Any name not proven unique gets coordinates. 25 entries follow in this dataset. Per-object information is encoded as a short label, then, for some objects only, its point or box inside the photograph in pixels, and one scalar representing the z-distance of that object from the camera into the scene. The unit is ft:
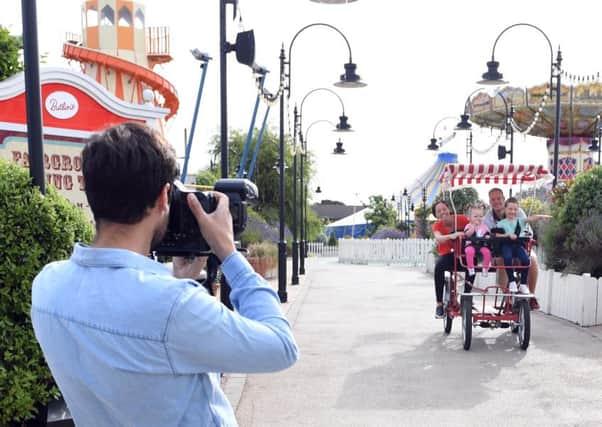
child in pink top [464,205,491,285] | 28.60
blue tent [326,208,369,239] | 218.59
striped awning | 37.24
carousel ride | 161.07
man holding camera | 4.66
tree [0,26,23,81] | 32.14
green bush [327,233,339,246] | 174.40
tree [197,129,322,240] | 126.82
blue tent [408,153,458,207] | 193.67
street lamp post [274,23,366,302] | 46.09
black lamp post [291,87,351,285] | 63.41
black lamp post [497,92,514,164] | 81.21
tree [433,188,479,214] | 88.30
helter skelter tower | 98.53
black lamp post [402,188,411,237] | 169.02
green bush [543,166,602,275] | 34.06
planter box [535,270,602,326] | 32.73
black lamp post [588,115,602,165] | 127.73
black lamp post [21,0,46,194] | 12.91
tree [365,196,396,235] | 224.33
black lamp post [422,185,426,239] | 128.67
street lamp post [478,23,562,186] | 49.70
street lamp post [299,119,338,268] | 79.52
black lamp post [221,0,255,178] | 23.73
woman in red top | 30.71
